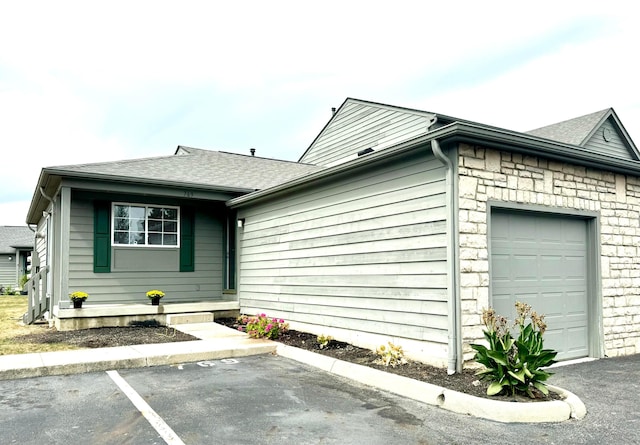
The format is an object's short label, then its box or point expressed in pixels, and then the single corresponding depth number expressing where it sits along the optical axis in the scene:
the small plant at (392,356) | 6.38
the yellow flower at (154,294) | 10.65
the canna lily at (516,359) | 4.88
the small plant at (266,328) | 8.68
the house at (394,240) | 6.14
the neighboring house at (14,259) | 28.17
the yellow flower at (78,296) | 9.82
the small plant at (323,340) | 7.71
